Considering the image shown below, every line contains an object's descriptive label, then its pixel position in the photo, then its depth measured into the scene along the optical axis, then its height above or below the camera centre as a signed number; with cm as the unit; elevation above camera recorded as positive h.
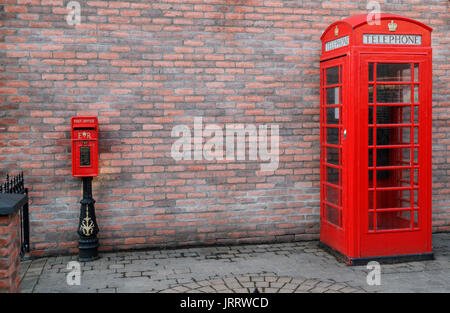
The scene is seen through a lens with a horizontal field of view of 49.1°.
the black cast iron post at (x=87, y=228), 615 -114
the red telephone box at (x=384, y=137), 585 -5
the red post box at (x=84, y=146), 595 -11
